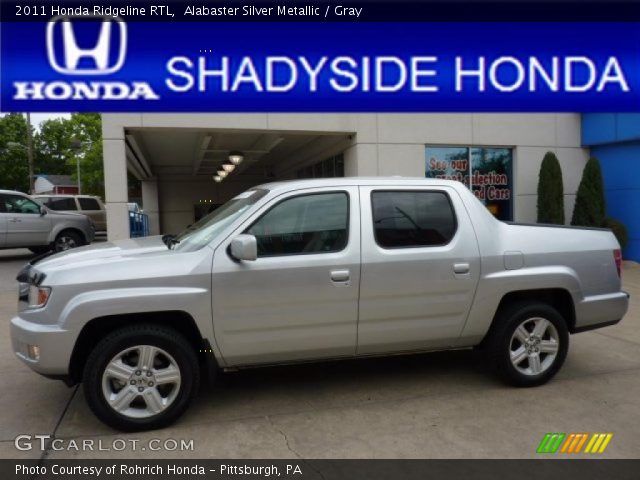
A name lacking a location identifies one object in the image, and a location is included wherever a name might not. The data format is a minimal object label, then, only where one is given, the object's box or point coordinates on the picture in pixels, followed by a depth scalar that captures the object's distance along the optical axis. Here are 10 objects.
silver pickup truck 3.75
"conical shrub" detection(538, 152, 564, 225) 12.30
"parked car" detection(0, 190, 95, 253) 13.81
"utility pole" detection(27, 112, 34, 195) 31.39
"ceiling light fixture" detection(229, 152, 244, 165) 14.79
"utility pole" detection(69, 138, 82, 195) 50.74
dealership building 10.62
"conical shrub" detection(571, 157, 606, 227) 12.26
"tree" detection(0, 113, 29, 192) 46.56
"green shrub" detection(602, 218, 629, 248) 12.07
